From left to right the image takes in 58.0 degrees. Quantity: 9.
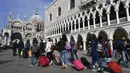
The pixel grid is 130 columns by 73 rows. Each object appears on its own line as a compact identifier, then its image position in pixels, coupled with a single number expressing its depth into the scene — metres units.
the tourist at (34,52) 7.07
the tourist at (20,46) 11.48
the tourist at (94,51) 5.30
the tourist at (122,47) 6.28
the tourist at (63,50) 6.11
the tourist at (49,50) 6.93
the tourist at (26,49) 10.80
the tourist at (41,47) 7.50
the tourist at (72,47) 7.83
